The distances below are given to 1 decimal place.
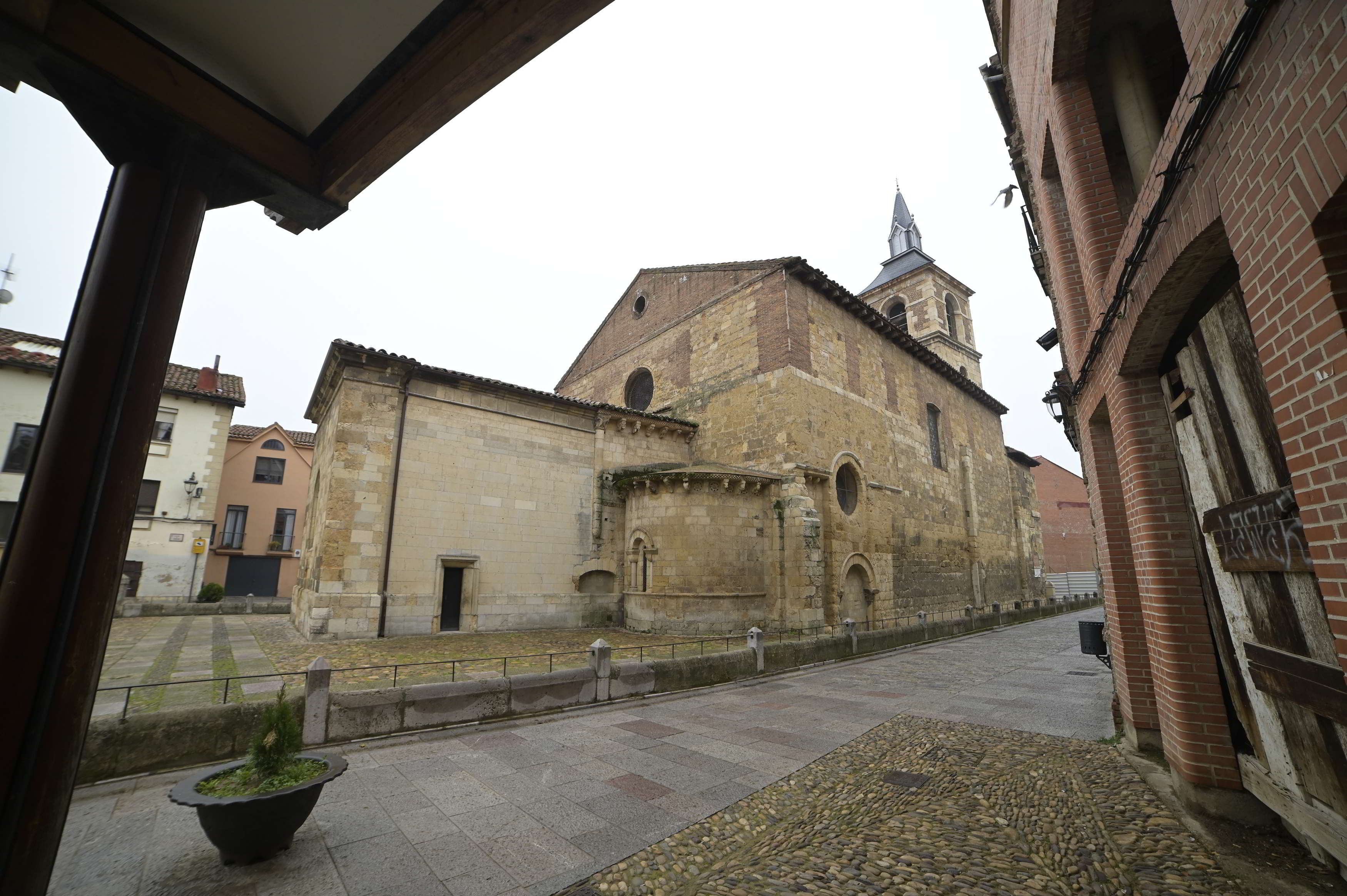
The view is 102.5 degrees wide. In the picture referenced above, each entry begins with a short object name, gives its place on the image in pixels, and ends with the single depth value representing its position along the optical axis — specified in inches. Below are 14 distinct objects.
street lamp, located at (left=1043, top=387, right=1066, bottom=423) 400.8
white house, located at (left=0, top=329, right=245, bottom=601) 779.4
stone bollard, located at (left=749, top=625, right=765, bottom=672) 410.9
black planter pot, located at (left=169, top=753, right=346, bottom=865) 135.8
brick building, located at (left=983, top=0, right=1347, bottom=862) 84.0
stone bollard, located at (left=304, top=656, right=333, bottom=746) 229.9
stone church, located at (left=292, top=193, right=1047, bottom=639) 530.9
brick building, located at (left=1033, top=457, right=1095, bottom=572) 1668.3
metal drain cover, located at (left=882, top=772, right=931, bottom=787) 203.2
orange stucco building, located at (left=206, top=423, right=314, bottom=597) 1002.7
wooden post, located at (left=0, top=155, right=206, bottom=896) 64.7
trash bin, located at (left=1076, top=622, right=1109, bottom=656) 304.3
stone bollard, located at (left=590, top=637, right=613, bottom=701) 317.1
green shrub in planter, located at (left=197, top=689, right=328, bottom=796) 146.2
